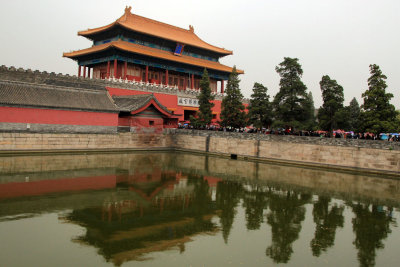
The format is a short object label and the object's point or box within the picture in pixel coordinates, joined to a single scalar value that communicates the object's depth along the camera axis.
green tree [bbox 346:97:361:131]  40.03
